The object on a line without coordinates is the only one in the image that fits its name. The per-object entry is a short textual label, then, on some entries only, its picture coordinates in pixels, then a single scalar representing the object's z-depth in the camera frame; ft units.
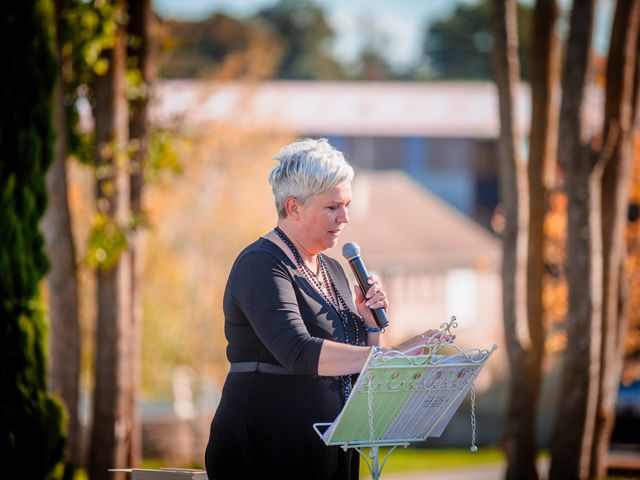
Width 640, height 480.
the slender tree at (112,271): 83.54
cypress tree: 56.85
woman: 30.21
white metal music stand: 27.79
